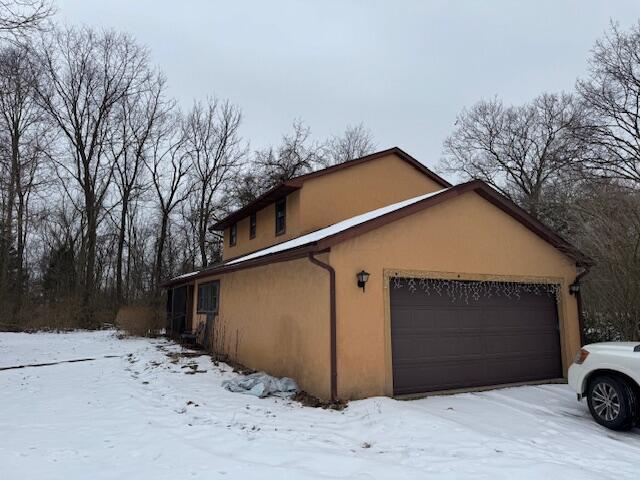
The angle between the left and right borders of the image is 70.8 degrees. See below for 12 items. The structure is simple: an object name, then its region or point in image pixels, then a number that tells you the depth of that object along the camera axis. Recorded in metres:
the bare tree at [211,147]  32.09
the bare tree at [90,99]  26.80
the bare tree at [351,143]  32.94
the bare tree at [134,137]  29.78
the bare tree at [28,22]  9.34
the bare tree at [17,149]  13.65
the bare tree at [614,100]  18.08
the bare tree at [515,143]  25.94
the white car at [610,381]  6.05
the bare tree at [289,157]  29.38
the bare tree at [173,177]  31.22
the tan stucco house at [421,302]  7.66
